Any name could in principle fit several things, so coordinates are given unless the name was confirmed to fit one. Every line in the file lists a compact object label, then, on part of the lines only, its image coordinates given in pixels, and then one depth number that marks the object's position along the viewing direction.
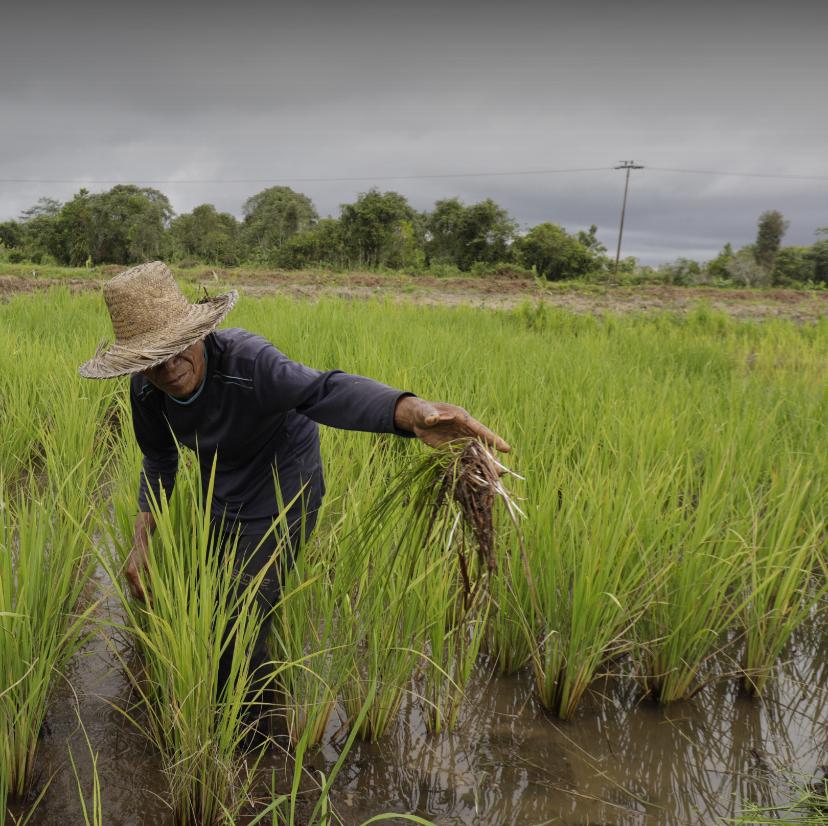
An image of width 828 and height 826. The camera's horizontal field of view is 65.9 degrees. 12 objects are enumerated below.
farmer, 1.43
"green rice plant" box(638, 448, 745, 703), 1.80
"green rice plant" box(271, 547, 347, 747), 1.55
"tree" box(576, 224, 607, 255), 32.31
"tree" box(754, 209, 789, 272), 38.12
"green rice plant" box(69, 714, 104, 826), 1.12
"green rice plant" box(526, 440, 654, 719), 1.70
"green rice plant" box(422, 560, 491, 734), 1.63
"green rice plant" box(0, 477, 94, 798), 1.37
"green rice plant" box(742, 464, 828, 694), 1.86
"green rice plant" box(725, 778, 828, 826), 1.33
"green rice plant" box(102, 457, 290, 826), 1.33
